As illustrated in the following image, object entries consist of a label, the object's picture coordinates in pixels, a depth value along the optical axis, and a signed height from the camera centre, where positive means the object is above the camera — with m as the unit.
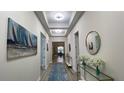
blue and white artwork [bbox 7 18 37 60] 1.49 +0.14
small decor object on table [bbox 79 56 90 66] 3.00 -0.34
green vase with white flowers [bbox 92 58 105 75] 2.04 -0.33
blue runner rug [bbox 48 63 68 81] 4.00 -1.24
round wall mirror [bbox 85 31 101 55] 2.33 +0.16
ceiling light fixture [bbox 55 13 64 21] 4.50 +1.54
